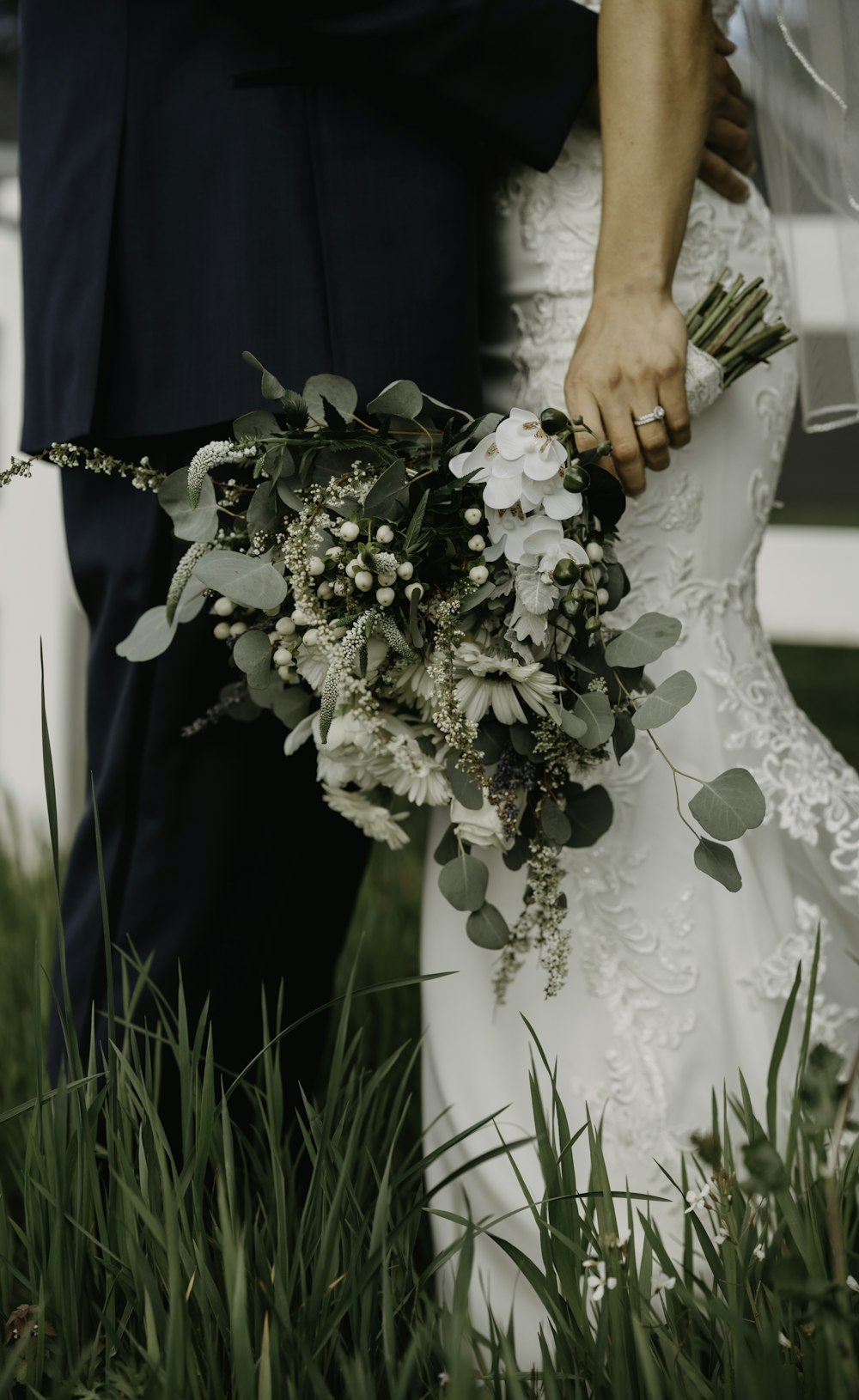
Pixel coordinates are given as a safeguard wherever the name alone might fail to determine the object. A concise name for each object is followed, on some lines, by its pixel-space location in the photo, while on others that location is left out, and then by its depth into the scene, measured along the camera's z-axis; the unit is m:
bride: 2.02
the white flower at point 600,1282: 1.76
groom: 1.97
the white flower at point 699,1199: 1.82
